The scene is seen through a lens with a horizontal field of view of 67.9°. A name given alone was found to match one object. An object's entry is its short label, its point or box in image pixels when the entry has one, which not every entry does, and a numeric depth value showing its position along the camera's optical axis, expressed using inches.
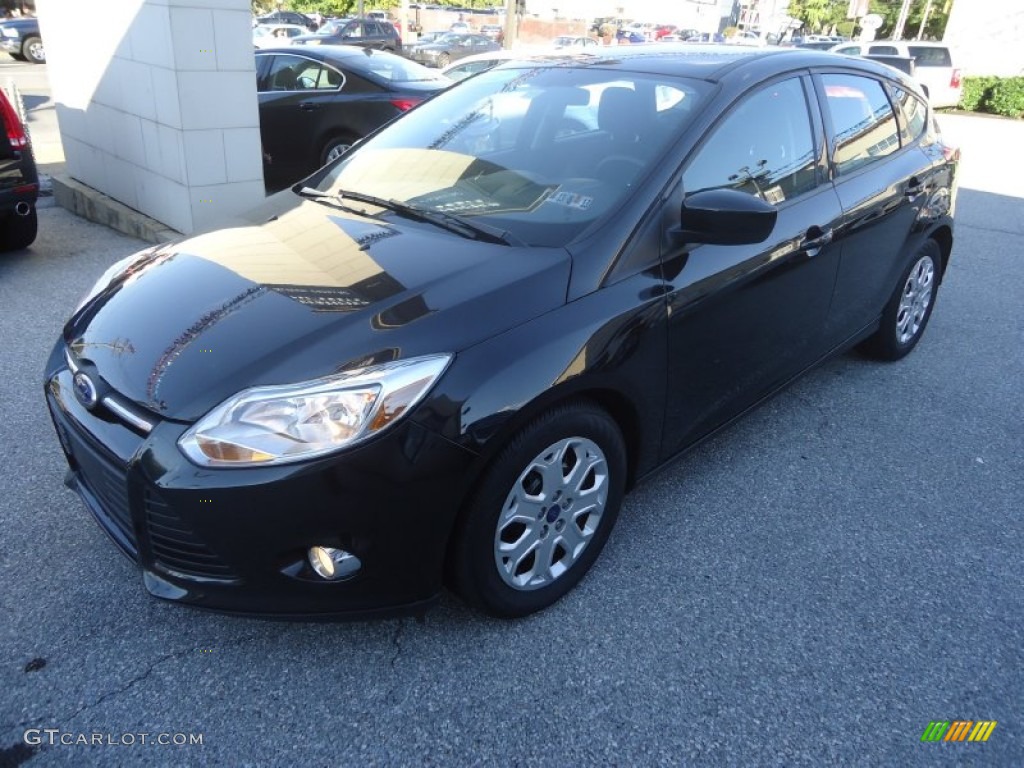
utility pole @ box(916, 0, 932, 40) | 1788.1
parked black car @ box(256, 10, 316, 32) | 1256.2
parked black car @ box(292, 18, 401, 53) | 886.4
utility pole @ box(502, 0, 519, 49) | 820.0
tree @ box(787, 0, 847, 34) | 2549.2
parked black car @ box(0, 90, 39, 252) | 196.2
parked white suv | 740.0
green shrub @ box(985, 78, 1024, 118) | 809.5
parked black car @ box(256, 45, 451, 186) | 297.6
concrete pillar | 211.2
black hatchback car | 74.7
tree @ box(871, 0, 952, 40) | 1916.8
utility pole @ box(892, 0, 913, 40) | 1618.8
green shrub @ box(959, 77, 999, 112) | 834.2
